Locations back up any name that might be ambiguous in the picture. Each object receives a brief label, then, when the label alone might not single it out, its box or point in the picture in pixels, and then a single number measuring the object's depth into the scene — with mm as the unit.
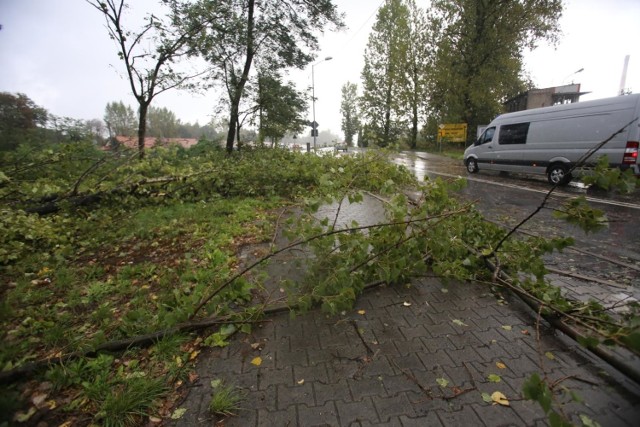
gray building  27859
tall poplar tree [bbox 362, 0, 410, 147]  28078
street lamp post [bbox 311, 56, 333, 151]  21578
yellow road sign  23844
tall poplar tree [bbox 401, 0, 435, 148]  25688
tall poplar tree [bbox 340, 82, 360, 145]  58688
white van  8039
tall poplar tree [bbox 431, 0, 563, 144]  19641
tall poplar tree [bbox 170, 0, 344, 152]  12258
